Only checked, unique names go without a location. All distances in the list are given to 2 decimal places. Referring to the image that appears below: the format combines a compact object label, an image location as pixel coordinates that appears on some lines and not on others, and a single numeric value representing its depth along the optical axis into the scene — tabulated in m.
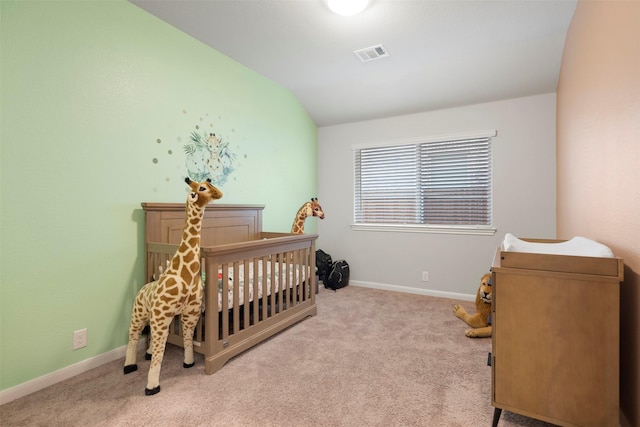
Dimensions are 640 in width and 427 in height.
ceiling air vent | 2.77
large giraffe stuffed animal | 1.76
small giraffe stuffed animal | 3.46
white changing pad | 1.31
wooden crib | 1.97
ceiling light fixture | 2.09
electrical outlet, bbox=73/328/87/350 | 1.91
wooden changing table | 1.20
